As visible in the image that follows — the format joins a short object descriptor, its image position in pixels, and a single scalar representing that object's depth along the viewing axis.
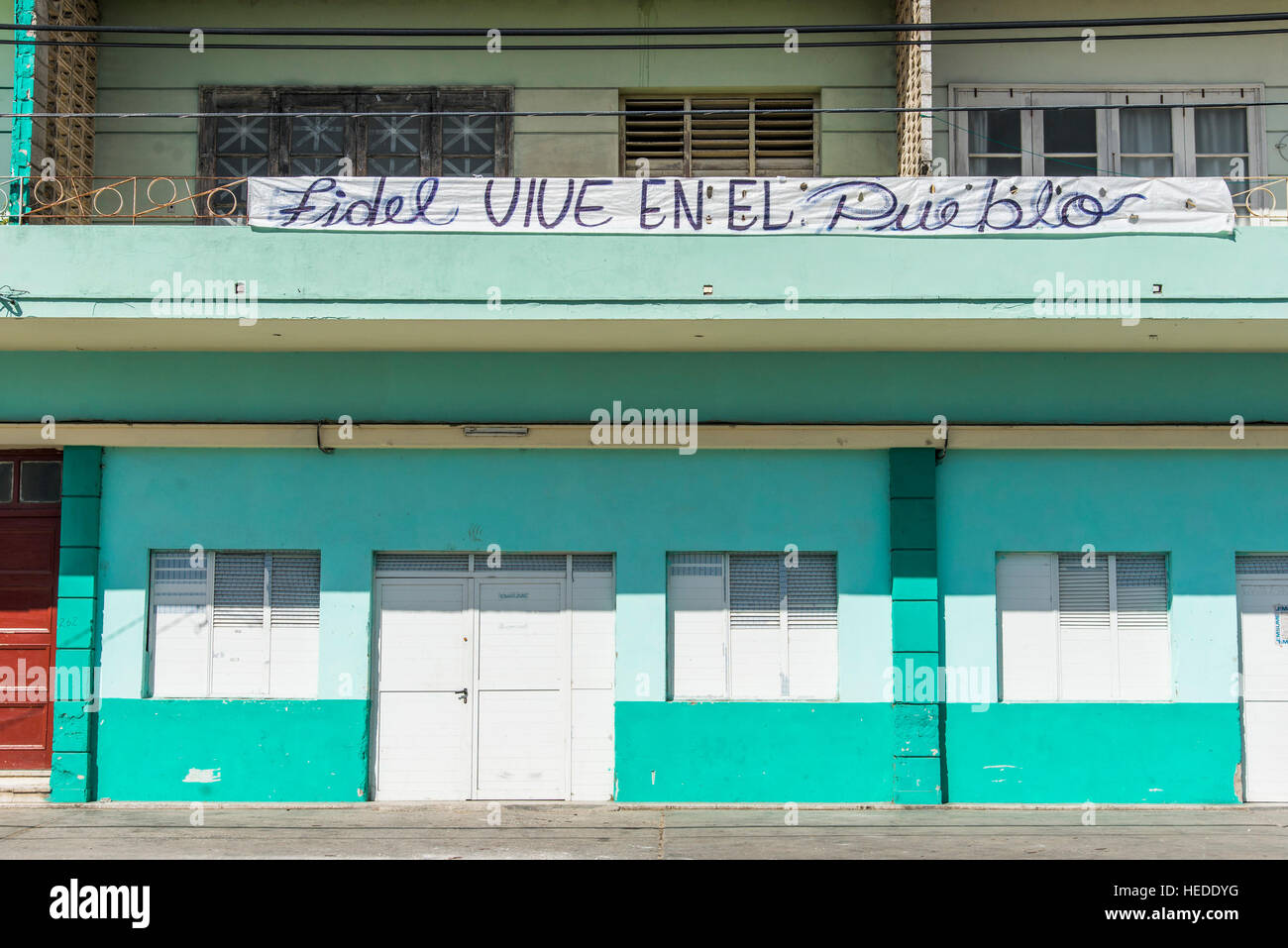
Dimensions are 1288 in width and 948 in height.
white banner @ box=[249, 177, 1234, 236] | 10.80
